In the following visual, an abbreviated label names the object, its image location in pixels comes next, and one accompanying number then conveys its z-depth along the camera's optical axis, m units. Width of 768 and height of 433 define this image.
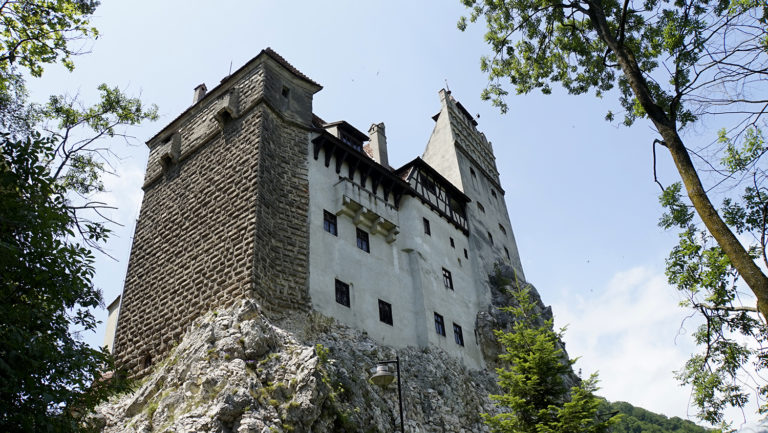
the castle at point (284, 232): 17.58
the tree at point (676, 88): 8.25
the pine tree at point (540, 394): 13.70
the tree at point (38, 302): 7.77
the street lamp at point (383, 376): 12.67
